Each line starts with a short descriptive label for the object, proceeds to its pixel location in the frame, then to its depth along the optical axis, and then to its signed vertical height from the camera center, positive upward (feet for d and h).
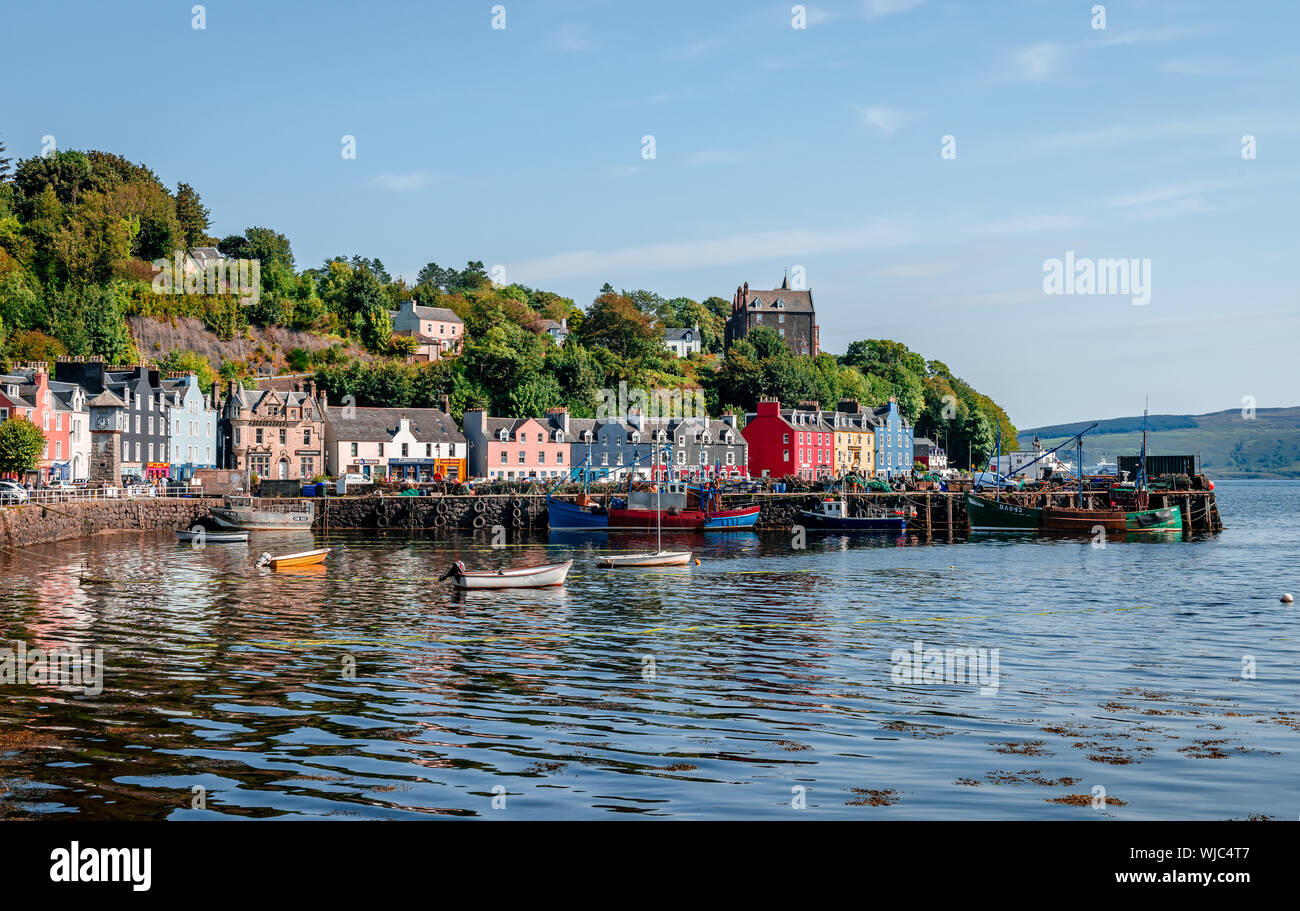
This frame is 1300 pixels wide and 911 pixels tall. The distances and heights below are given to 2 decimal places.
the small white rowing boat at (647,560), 191.42 -16.46
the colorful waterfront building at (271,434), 367.66 +12.93
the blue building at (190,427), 343.05 +15.18
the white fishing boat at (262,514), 267.59 -10.39
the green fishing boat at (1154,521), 315.58 -18.45
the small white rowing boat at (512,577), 150.82 -15.22
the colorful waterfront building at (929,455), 567.59 +3.13
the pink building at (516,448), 401.90 +7.33
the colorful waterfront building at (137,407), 310.65 +19.84
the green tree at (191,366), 396.98 +39.46
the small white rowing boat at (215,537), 246.47 -14.64
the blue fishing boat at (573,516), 298.97 -13.25
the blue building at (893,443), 533.14 +9.15
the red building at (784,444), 463.42 +8.28
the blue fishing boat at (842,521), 306.76 -16.57
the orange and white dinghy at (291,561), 185.78 -15.23
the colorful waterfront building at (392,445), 383.24 +8.89
